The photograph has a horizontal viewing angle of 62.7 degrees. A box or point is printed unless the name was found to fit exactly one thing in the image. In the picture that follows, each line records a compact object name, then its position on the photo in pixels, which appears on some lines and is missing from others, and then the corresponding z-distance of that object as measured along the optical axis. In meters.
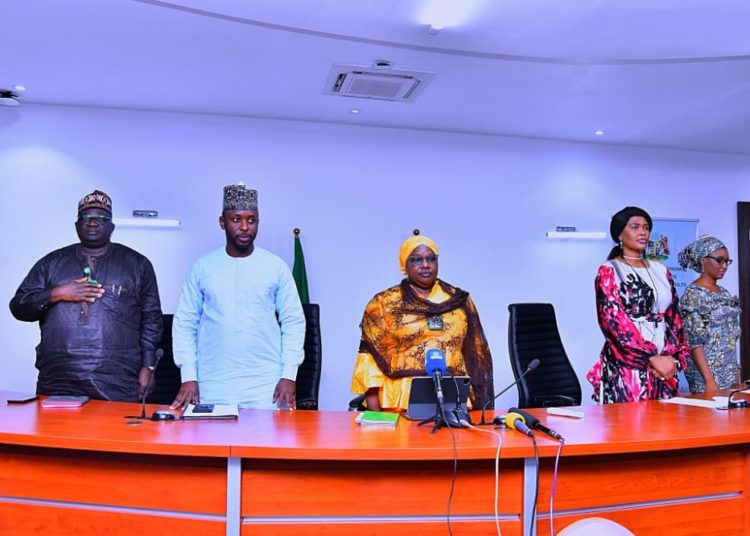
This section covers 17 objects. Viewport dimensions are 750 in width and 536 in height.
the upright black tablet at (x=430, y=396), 2.12
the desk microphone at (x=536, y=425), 1.88
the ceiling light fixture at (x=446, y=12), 2.91
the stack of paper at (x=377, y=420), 2.05
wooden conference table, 1.77
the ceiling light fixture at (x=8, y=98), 4.33
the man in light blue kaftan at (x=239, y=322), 2.61
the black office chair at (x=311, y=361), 3.25
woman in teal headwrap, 3.82
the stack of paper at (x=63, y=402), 2.28
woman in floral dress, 2.80
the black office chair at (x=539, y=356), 3.53
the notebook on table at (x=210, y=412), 2.12
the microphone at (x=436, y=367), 2.05
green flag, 4.82
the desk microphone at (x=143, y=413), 2.13
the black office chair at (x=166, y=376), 3.44
